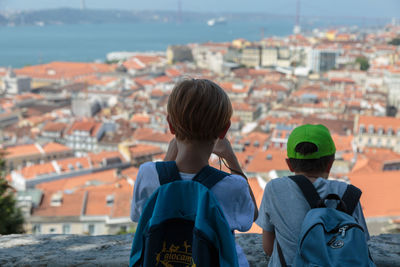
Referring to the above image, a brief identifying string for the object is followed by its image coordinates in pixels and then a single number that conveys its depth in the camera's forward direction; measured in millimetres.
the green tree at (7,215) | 3119
